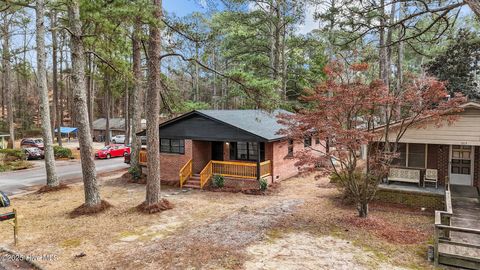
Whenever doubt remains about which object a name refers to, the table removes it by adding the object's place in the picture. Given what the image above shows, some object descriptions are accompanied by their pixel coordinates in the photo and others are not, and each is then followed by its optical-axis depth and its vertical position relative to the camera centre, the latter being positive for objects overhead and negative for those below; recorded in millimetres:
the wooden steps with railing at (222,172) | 15914 -2453
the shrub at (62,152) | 28594 -2382
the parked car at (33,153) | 28178 -2379
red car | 29469 -2464
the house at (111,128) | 50000 -481
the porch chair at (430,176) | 13031 -2233
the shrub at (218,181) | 16125 -2871
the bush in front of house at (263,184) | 15305 -2909
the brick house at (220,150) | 15939 -1461
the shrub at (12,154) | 24922 -2212
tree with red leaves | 10094 +197
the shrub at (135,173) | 18484 -2766
